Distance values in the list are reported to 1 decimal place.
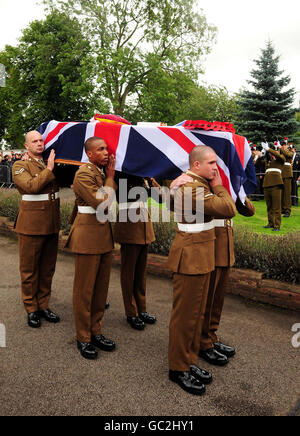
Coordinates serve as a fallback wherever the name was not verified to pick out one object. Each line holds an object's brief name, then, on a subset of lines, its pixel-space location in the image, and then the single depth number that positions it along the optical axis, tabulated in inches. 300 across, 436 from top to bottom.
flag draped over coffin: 126.7
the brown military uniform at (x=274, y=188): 333.7
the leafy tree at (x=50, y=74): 896.9
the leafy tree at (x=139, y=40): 873.5
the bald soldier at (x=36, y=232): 159.3
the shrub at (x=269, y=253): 188.2
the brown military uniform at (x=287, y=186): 417.4
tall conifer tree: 647.1
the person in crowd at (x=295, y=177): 512.0
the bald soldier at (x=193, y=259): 113.4
